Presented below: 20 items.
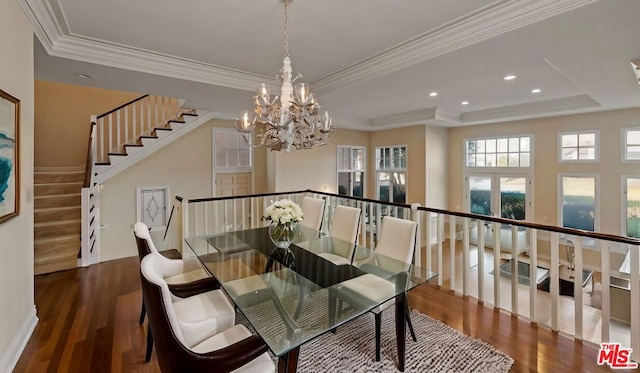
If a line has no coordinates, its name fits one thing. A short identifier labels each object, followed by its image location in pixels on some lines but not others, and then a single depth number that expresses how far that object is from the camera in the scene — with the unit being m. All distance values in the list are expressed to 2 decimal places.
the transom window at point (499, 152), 6.38
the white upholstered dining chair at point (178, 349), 1.29
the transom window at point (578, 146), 5.48
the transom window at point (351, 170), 7.72
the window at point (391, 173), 7.52
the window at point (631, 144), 5.00
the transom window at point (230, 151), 6.16
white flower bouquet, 2.66
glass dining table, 1.57
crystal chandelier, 2.38
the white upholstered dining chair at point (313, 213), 3.86
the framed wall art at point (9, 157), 1.90
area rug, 2.06
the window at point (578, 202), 5.50
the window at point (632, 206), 5.02
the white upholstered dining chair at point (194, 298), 1.84
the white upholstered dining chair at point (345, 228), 2.82
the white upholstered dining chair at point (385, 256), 2.01
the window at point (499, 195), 6.42
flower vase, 2.69
